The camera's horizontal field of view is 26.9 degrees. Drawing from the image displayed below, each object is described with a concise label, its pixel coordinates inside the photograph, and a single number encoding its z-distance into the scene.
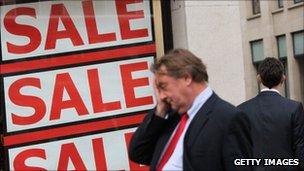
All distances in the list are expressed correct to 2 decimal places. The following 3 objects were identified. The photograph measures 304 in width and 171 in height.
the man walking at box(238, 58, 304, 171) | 4.91
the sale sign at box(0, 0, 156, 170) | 5.38
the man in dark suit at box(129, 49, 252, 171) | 2.92
